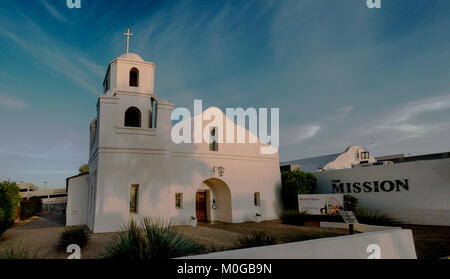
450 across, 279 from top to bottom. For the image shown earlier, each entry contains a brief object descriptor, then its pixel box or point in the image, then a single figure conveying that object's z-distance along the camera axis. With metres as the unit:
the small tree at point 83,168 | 43.17
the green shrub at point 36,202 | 25.23
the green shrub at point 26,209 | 21.45
